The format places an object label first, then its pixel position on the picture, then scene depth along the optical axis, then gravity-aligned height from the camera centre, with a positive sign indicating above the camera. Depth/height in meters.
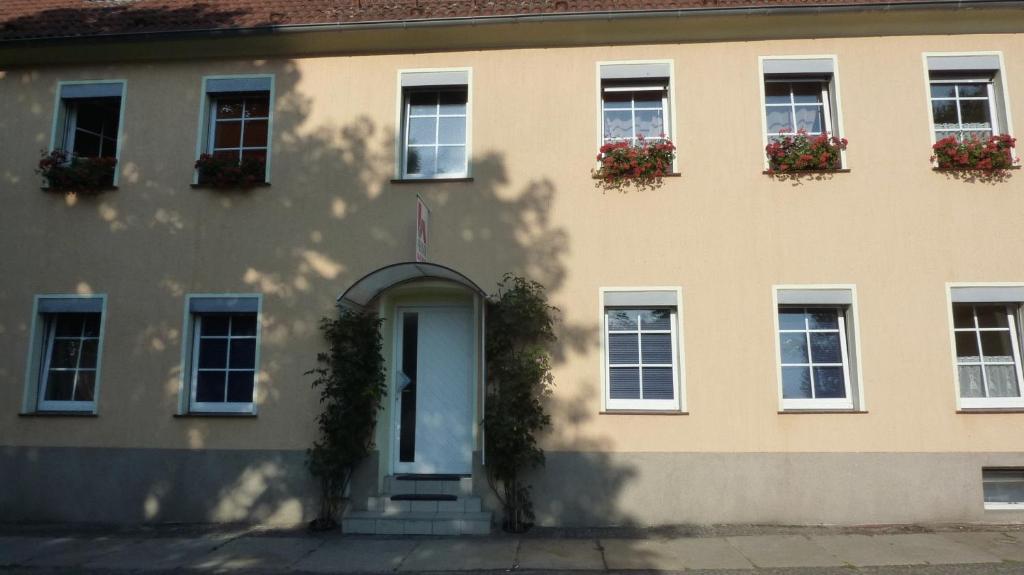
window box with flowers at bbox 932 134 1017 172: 7.67 +2.74
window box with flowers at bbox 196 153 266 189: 8.23 +2.72
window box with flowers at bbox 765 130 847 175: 7.75 +2.78
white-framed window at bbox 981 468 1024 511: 7.34 -1.01
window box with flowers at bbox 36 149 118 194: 8.39 +2.76
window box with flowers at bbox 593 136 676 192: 7.87 +2.69
